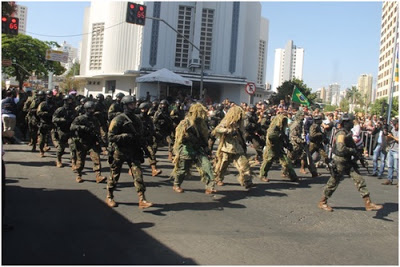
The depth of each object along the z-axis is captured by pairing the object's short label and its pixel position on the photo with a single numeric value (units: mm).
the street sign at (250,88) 17839
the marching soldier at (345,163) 6895
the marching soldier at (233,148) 8172
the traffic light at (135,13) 16688
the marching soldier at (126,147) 6516
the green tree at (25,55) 40375
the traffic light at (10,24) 15148
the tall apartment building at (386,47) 108750
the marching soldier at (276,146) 9109
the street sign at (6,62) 28062
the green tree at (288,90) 41281
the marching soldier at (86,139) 8242
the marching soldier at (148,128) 8961
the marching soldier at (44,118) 10633
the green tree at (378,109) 53700
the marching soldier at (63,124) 9406
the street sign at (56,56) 31631
